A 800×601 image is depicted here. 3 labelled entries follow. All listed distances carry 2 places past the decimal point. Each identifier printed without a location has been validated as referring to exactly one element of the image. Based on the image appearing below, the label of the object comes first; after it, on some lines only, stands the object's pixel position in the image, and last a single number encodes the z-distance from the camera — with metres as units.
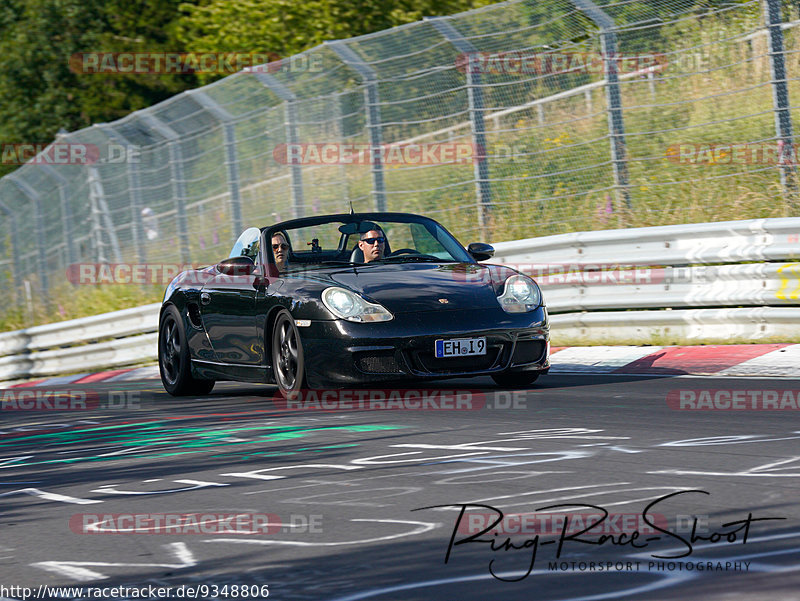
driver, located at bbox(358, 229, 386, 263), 19.89
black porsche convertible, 17.28
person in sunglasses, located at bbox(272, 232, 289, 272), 19.92
